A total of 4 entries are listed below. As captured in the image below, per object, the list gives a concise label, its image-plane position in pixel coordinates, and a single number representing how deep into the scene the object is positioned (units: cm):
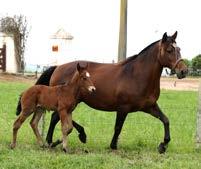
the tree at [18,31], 5528
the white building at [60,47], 4494
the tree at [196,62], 6526
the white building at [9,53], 5012
